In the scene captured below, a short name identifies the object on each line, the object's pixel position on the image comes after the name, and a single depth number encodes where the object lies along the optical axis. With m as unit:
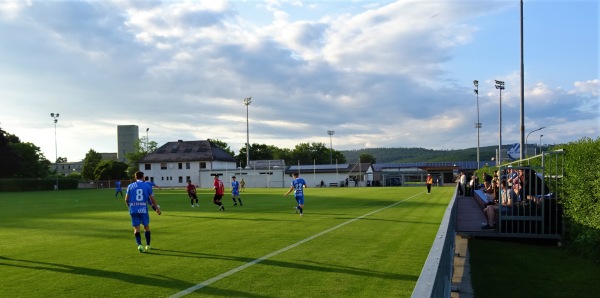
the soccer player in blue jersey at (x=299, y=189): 18.67
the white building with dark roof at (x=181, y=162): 89.81
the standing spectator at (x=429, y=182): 38.12
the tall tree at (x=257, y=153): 127.40
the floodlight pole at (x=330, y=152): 117.56
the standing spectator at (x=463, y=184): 33.77
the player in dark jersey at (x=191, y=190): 25.77
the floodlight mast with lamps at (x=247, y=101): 88.62
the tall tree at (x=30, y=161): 75.88
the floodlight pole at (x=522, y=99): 24.41
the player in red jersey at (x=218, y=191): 23.19
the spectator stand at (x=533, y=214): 12.22
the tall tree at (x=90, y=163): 113.62
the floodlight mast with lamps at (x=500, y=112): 44.09
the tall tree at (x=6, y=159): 65.62
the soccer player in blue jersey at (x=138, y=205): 10.66
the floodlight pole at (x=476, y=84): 67.85
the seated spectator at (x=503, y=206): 12.59
